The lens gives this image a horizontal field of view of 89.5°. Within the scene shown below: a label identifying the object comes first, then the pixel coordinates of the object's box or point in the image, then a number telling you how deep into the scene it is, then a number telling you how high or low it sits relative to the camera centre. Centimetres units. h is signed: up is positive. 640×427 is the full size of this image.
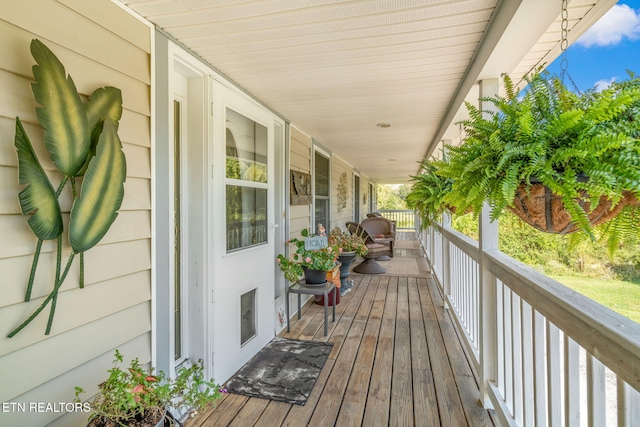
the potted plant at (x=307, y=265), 318 -54
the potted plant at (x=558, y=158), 78 +14
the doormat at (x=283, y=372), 215 -121
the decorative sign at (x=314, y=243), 323 -33
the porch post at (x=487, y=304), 194 -59
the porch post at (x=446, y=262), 369 -62
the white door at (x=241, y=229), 221 -15
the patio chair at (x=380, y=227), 683 -38
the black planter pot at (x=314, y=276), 322 -66
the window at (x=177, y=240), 209 -19
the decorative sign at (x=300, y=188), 361 +26
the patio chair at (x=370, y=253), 557 -76
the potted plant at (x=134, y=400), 112 -70
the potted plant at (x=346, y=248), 437 -54
